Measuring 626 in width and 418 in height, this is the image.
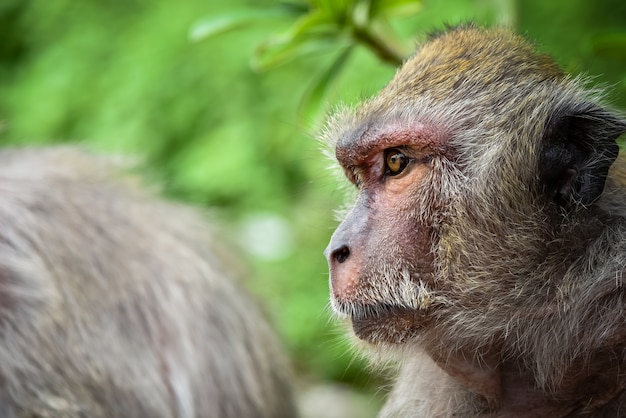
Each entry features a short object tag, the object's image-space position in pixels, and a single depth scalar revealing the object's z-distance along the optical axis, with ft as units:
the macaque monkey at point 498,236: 17.22
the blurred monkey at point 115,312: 27.50
